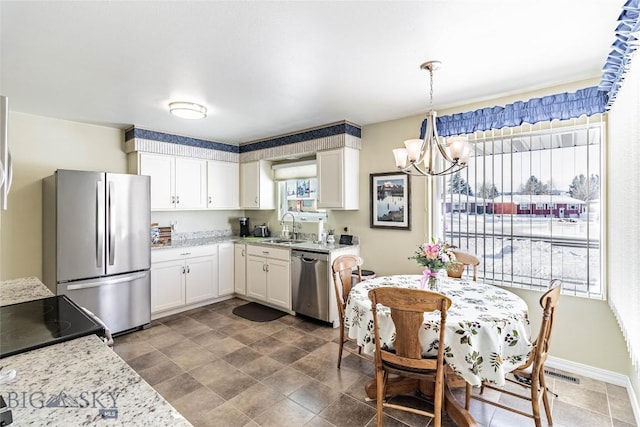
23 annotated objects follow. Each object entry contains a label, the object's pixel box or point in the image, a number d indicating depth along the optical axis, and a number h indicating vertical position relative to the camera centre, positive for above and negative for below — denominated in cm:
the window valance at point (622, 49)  145 +88
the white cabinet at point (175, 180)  413 +46
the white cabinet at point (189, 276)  397 -88
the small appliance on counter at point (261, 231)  509 -31
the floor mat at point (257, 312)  402 -136
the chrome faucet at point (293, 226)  486 -22
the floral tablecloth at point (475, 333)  175 -73
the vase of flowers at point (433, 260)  227 -36
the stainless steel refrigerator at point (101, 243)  316 -32
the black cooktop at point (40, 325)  117 -48
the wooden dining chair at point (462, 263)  285 -48
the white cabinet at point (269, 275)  412 -88
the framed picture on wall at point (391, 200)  365 +13
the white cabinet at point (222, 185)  483 +43
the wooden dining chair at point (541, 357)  181 -89
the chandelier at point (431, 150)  229 +46
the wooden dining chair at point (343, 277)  272 -61
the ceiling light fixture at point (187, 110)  311 +104
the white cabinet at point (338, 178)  390 +43
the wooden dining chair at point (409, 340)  171 -76
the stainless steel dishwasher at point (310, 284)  372 -88
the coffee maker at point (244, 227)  524 -26
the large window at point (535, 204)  262 +5
